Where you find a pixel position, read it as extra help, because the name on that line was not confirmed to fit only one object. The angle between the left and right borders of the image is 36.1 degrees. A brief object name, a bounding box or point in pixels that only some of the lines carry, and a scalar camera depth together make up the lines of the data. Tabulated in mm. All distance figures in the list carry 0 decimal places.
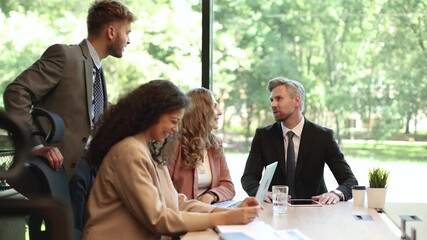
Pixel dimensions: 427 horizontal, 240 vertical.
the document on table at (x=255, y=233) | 2176
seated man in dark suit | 3639
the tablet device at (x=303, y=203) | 3064
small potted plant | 3012
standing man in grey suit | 2928
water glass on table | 2803
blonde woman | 3318
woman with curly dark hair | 2320
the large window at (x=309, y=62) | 4273
